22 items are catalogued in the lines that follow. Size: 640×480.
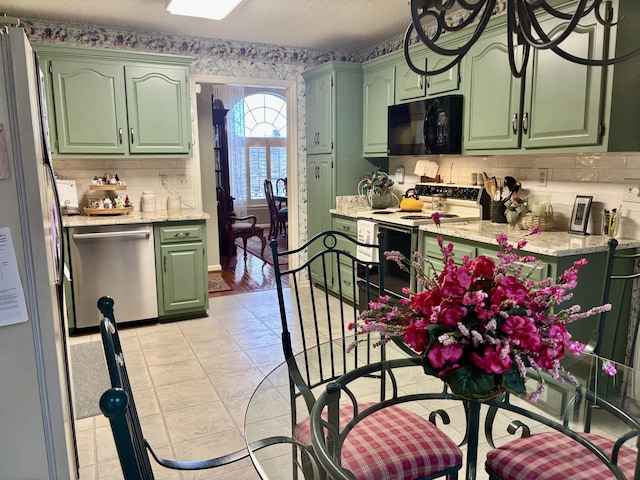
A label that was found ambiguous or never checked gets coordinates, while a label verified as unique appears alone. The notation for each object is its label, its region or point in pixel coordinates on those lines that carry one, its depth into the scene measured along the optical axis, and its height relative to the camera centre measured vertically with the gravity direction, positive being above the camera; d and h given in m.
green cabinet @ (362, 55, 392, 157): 4.33 +0.56
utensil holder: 3.50 -0.35
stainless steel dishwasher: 3.81 -0.81
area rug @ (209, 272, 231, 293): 5.26 -1.30
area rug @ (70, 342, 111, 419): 2.80 -1.33
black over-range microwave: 3.57 +0.27
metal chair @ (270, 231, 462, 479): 1.48 -0.87
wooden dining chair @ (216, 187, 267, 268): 6.48 -0.82
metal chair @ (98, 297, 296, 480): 0.71 -0.41
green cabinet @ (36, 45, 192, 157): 3.90 +0.52
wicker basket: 3.15 -0.38
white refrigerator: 1.37 -0.37
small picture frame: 2.97 -0.32
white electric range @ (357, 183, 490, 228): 3.70 -0.37
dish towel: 4.03 -0.60
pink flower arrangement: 1.12 -0.38
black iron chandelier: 1.34 +0.39
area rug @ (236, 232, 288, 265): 6.64 -1.27
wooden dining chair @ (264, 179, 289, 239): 7.71 -0.76
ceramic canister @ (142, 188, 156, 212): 4.45 -0.32
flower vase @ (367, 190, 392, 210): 4.56 -0.33
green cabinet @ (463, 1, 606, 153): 2.65 +0.38
